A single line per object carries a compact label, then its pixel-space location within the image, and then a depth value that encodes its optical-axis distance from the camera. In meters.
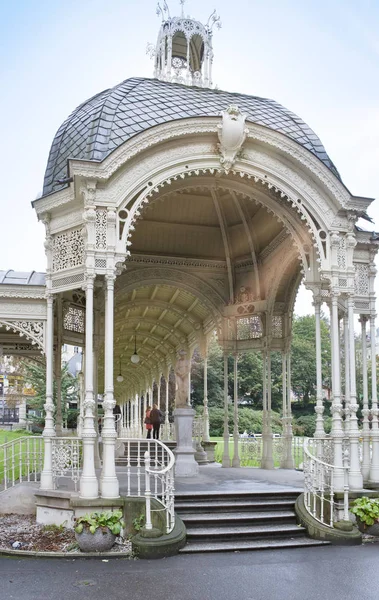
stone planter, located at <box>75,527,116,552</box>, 8.10
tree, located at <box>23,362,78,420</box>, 30.15
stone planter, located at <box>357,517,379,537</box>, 9.06
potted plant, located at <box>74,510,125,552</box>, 8.11
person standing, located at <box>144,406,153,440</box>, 18.58
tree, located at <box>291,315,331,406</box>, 43.16
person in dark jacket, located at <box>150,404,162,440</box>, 18.19
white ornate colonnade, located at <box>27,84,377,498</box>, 9.56
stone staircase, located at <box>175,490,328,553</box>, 8.38
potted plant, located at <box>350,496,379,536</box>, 9.07
